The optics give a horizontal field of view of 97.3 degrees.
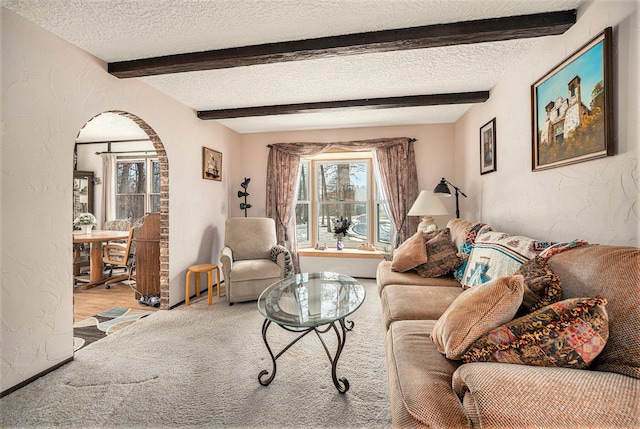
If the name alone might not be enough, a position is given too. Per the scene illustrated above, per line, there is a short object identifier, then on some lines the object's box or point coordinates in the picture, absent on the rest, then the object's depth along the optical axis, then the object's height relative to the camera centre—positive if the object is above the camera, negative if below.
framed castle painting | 1.44 +0.62
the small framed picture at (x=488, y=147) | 2.88 +0.71
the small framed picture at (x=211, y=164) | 3.78 +0.71
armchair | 3.23 -0.57
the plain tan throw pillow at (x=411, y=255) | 2.63 -0.40
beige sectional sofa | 0.74 -0.50
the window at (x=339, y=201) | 4.62 +0.22
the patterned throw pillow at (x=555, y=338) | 0.90 -0.42
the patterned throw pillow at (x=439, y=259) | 2.50 -0.41
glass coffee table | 1.71 -0.63
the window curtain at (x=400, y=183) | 4.14 +0.46
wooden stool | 3.21 -0.66
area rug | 2.45 -1.06
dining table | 3.96 -0.60
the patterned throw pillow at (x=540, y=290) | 1.17 -0.33
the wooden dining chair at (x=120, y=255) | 3.88 -0.58
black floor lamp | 3.46 +0.29
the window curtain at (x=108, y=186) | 5.27 +0.55
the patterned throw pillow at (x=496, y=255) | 1.62 -0.27
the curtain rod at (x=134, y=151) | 5.18 +1.18
